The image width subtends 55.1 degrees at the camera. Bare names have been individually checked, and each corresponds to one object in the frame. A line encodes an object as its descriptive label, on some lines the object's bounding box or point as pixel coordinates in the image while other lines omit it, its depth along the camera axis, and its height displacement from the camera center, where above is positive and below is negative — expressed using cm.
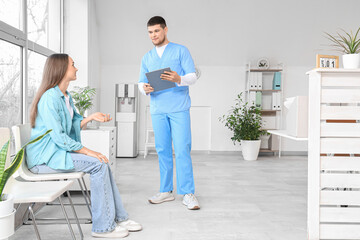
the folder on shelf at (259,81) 590 +62
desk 219 -11
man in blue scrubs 284 +5
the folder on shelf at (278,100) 598 +30
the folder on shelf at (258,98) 591 +33
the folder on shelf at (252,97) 590 +34
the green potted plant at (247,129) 554 -20
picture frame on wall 217 +35
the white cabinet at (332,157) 204 -23
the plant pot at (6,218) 134 -40
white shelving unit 593 +33
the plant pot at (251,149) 553 -51
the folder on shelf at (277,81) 593 +63
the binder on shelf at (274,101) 598 +28
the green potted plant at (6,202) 134 -34
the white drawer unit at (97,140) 311 -22
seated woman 202 -22
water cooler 563 -13
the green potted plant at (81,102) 331 +13
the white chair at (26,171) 194 -32
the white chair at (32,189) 158 -37
